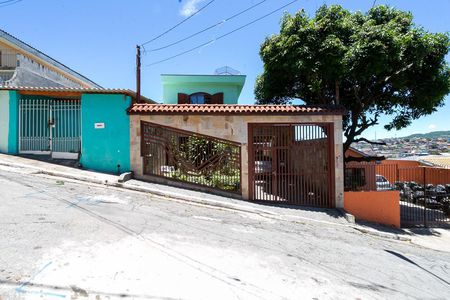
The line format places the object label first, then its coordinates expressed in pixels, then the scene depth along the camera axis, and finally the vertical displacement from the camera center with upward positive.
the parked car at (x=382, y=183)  11.96 -1.44
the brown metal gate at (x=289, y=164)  9.27 -0.39
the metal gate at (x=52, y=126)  10.01 +1.08
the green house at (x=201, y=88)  17.52 +4.20
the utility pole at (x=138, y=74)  10.01 +2.96
